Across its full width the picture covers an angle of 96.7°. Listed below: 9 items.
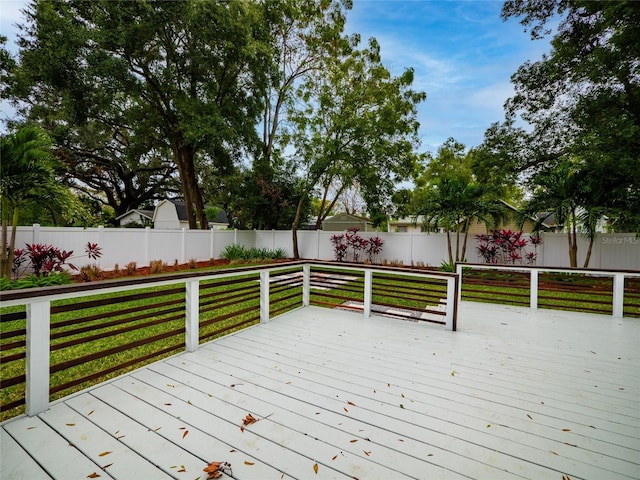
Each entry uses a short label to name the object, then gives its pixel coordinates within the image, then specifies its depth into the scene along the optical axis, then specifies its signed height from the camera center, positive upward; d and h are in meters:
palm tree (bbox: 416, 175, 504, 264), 8.27 +0.87
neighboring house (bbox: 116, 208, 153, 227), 18.30 +0.68
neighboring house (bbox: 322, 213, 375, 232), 18.53 +0.69
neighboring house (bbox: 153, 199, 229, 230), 18.31 +0.84
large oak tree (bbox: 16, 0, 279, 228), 8.55 +5.53
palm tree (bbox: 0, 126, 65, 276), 5.44 +0.96
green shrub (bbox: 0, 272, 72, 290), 5.17 -1.05
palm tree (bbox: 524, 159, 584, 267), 7.20 +1.02
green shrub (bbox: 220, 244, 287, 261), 11.37 -0.95
